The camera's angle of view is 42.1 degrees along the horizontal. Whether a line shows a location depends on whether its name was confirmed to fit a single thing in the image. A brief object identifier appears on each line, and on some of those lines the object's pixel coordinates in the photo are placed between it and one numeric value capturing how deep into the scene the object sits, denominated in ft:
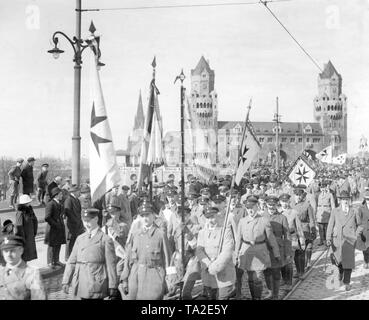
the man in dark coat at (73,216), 29.60
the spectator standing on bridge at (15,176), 42.47
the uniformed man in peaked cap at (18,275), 16.37
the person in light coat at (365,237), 27.97
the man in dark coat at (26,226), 26.32
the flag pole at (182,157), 21.30
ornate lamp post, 30.78
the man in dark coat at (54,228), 28.89
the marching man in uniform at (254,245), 23.07
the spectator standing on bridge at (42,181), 46.50
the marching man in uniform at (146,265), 18.52
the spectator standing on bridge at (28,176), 42.55
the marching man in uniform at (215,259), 20.22
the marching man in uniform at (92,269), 17.95
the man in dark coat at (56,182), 35.02
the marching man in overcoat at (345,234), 26.05
